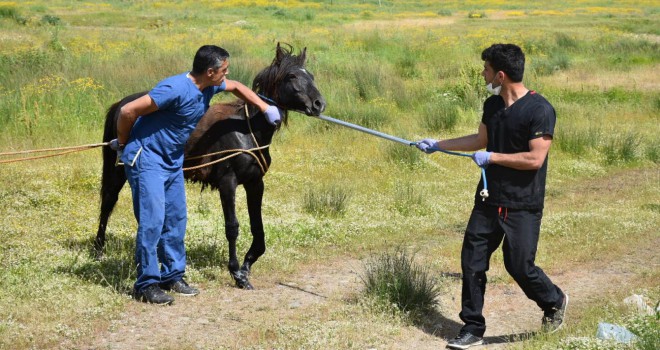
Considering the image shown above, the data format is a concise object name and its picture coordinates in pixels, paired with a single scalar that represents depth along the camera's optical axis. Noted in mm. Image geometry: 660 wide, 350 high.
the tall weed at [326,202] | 9914
